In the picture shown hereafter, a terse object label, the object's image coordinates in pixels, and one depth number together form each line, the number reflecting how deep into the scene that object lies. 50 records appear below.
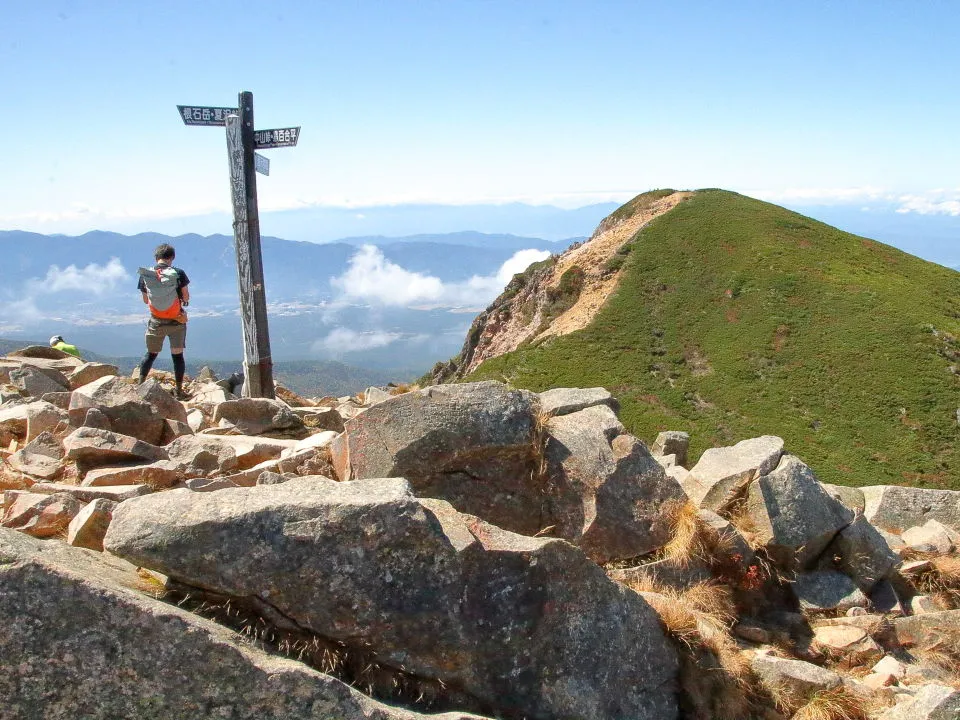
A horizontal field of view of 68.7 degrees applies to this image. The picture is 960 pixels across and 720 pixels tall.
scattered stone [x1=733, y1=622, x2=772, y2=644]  8.27
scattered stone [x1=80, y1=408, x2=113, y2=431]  10.48
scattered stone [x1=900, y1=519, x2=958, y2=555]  11.20
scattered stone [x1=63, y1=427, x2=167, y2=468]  9.48
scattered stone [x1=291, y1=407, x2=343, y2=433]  13.76
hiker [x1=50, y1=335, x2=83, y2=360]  19.22
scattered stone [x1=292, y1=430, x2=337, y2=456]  10.11
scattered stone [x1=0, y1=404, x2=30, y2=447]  11.10
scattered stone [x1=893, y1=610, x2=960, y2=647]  9.14
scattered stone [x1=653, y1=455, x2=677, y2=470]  13.55
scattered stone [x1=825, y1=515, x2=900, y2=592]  9.84
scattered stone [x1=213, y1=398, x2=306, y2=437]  12.73
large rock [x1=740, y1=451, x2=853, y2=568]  9.42
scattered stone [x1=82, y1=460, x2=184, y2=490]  8.81
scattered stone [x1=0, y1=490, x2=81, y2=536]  7.38
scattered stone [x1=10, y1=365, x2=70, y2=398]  13.81
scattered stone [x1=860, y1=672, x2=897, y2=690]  7.97
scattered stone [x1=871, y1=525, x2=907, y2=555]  11.30
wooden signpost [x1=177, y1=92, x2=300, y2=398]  14.48
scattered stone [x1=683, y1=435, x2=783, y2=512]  9.84
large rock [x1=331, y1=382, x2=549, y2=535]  8.15
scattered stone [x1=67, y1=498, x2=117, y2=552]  6.86
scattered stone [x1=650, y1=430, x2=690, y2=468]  15.60
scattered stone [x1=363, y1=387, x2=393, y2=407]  18.69
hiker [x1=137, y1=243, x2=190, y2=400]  15.32
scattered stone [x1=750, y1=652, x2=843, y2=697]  7.22
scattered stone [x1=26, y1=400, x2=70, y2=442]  10.91
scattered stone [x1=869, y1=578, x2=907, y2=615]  9.75
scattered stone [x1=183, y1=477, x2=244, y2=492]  8.45
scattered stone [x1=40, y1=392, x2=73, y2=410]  12.23
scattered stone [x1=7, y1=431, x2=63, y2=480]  9.37
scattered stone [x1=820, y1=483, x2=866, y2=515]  13.36
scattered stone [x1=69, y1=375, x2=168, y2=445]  10.93
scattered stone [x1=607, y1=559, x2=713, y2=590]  8.13
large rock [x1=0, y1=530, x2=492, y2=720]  4.52
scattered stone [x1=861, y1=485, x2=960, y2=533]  13.14
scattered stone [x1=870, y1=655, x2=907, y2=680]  8.28
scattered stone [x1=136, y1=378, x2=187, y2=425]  11.55
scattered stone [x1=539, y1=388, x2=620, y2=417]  10.17
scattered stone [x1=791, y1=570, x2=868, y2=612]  9.37
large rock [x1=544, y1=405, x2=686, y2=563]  8.45
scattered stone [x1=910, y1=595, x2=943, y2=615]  9.98
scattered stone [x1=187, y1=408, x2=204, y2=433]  12.30
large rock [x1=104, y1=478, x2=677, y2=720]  5.55
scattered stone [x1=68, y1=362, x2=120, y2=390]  14.88
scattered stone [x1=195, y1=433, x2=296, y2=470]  10.24
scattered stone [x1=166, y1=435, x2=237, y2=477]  9.52
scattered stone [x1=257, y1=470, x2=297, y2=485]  8.36
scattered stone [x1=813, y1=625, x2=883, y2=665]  8.58
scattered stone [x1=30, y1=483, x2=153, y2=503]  8.01
